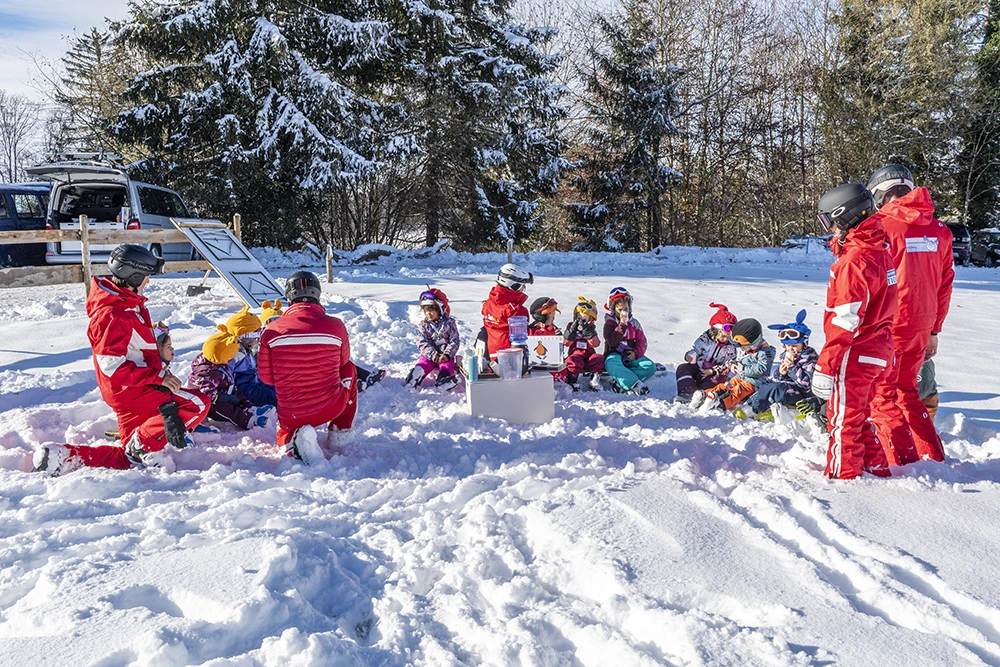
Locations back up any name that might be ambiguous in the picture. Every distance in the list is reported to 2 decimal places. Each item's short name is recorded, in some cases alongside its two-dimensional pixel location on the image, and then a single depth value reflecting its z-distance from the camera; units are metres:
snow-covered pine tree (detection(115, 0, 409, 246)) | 15.28
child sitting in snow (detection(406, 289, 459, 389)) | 6.10
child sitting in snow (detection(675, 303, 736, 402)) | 5.66
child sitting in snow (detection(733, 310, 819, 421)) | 4.99
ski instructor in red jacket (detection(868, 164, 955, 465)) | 3.99
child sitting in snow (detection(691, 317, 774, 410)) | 5.33
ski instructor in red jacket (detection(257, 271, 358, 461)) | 4.26
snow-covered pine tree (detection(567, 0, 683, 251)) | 21.05
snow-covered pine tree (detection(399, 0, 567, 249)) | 17.55
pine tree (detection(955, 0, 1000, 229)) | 23.27
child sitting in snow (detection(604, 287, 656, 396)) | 6.12
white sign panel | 8.70
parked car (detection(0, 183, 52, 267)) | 11.84
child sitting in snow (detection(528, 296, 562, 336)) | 6.20
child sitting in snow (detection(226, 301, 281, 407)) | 5.18
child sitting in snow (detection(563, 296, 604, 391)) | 6.21
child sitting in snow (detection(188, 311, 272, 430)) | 4.88
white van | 11.07
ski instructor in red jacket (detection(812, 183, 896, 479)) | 3.51
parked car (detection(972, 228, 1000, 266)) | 19.42
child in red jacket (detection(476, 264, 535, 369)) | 5.98
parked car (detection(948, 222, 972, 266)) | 18.91
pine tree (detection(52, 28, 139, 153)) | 17.08
